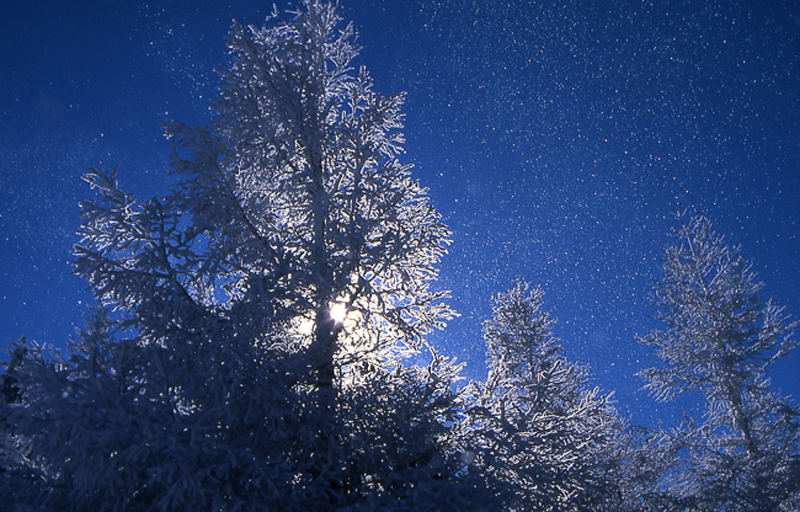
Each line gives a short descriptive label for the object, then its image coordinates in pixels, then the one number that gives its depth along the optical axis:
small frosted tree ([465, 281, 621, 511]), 5.98
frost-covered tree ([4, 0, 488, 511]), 4.43
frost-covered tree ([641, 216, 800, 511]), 9.66
